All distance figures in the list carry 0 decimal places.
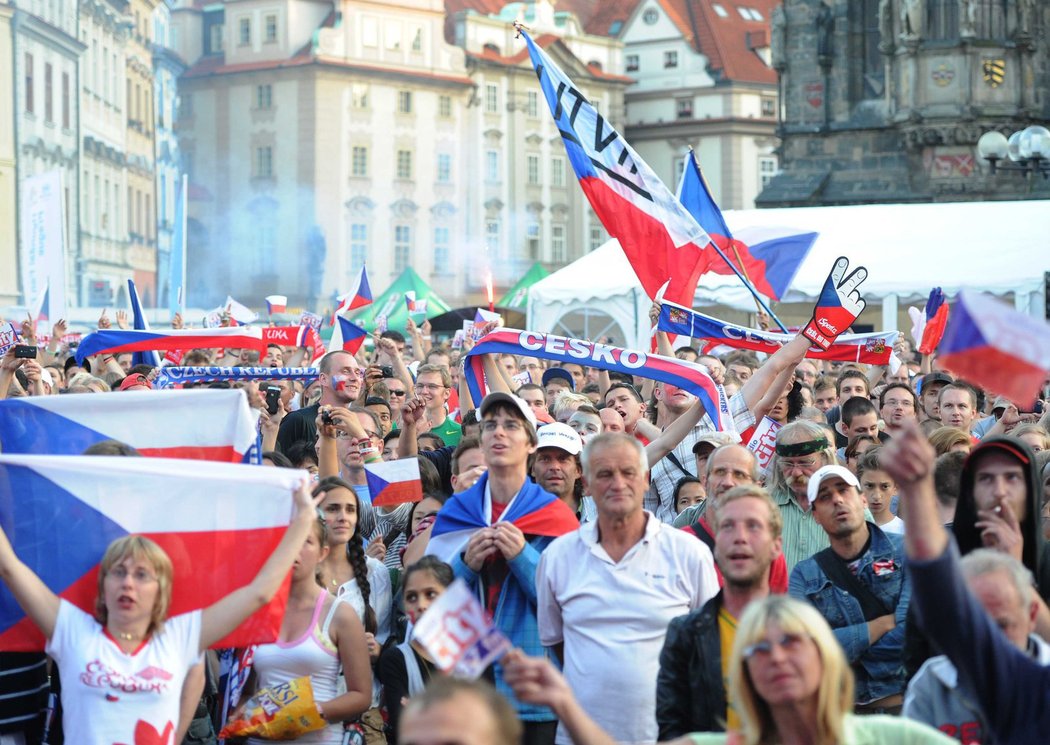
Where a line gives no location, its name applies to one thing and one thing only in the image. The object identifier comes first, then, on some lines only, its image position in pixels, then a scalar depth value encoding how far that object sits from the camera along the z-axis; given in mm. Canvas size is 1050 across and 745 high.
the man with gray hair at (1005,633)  8898
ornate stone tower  66375
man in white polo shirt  11219
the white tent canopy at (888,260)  46375
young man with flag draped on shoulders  12180
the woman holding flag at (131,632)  10844
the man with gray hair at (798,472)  13984
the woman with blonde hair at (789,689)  8148
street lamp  36812
